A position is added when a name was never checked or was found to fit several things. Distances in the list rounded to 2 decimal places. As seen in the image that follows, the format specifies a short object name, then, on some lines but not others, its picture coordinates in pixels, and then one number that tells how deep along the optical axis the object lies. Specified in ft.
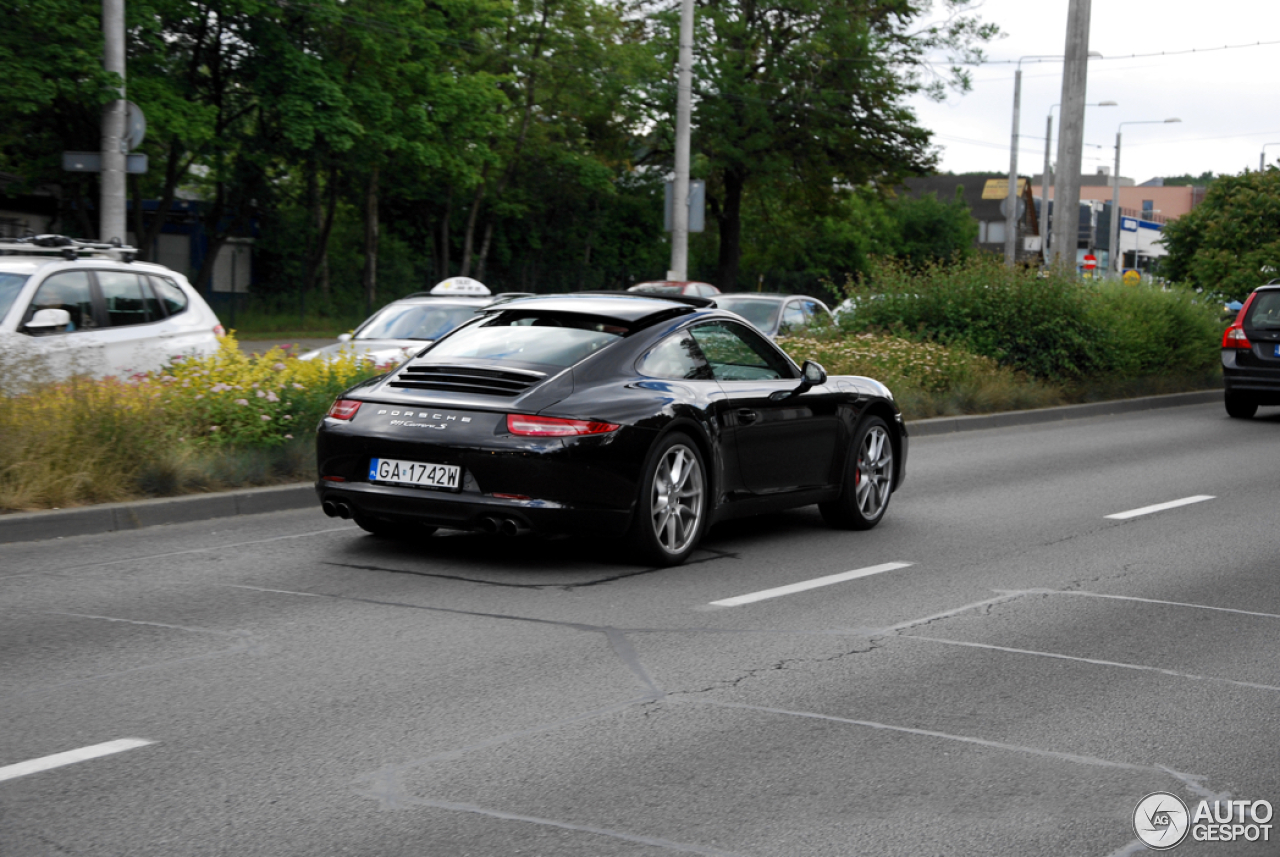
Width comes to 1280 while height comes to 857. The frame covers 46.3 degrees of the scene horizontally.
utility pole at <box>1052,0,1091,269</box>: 78.43
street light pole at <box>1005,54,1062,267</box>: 151.84
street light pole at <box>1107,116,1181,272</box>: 223.92
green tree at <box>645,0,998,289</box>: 141.28
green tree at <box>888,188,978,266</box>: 241.55
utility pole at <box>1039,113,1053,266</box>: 154.44
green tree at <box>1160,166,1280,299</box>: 105.60
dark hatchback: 63.72
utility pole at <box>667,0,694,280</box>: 81.61
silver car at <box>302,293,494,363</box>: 48.14
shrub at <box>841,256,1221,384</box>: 67.00
